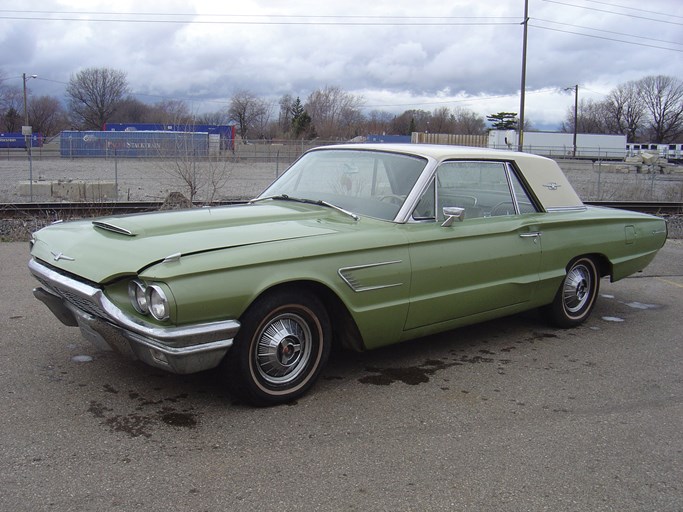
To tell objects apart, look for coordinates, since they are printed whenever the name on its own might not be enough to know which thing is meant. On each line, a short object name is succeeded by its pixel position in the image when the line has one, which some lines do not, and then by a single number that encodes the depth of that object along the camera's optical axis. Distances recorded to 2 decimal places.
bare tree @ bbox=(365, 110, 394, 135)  78.06
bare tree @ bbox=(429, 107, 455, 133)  91.19
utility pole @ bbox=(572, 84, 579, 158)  64.89
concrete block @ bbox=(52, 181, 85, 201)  16.16
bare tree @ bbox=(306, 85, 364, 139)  73.88
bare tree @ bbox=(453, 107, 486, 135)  89.88
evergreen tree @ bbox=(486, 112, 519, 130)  90.55
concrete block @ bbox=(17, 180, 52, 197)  16.58
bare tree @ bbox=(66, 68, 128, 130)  89.62
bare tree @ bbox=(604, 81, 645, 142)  97.69
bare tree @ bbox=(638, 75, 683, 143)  93.44
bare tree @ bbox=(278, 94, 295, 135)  80.06
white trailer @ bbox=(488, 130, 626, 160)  65.31
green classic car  3.27
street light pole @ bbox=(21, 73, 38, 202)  15.86
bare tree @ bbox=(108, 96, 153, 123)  90.00
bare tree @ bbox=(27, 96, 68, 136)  86.25
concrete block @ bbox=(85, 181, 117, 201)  16.11
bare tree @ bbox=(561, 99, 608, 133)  102.38
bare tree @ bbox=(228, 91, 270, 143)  80.94
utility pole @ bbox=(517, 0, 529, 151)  27.80
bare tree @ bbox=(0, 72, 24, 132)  83.38
